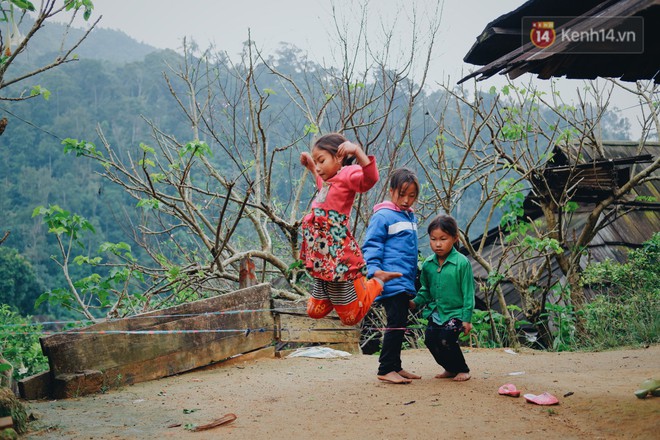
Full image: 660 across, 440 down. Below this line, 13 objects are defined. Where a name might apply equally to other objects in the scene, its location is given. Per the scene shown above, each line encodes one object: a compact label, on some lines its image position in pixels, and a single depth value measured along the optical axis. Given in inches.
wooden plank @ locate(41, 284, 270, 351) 205.2
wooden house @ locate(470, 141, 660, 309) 363.6
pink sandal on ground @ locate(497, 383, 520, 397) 167.2
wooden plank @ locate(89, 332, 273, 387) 217.5
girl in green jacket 184.5
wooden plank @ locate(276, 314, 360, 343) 277.4
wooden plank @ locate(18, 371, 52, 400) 196.4
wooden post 289.7
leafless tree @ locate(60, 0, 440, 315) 303.0
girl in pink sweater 156.6
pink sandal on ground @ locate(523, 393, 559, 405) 158.2
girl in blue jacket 182.5
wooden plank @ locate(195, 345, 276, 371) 251.1
